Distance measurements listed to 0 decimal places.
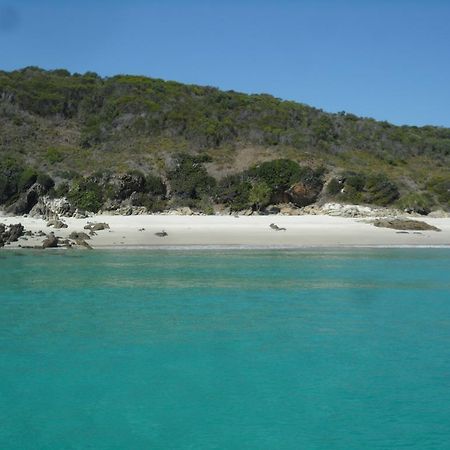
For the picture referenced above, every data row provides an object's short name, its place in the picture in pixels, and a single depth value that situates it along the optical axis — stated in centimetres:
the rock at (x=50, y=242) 2308
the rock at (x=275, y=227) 2784
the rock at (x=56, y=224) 2702
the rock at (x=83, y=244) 2341
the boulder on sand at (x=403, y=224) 2881
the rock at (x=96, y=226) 2670
